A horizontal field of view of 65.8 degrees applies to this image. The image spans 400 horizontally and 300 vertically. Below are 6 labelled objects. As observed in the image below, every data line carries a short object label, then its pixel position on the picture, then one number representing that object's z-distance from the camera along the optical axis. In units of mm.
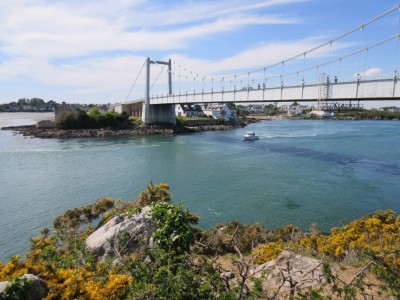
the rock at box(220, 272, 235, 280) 5733
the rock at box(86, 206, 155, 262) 6707
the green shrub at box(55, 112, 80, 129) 45344
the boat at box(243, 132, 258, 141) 39406
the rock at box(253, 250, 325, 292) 5522
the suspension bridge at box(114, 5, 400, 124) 15825
